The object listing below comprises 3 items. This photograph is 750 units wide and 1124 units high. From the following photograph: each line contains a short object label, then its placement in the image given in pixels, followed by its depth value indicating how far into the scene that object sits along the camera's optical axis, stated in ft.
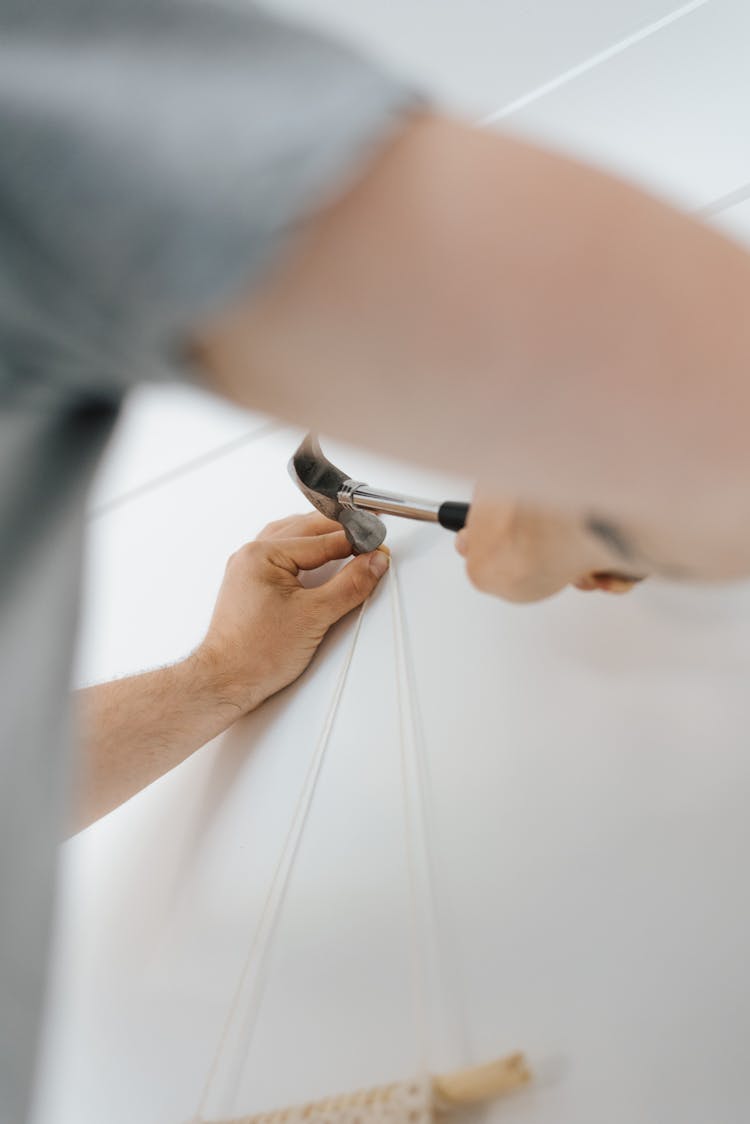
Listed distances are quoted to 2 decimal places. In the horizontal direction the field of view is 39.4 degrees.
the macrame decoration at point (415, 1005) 2.30
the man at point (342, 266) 1.10
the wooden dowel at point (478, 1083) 2.30
